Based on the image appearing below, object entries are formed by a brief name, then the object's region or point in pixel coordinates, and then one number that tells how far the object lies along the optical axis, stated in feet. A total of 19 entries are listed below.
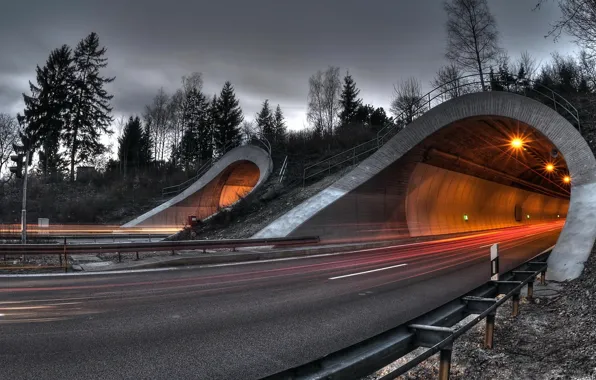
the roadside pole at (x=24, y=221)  59.47
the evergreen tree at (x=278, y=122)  208.42
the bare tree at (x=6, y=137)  162.20
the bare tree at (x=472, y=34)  110.32
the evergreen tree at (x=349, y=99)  211.00
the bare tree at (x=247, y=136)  132.57
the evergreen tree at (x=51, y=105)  158.40
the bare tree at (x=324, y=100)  194.90
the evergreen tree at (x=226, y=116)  214.48
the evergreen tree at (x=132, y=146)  199.31
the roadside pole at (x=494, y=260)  26.32
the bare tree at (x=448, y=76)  163.40
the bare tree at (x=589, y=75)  110.05
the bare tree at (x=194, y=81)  209.79
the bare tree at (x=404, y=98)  198.40
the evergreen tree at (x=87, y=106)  163.84
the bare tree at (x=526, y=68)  155.33
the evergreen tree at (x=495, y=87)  92.66
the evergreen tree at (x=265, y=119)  218.48
